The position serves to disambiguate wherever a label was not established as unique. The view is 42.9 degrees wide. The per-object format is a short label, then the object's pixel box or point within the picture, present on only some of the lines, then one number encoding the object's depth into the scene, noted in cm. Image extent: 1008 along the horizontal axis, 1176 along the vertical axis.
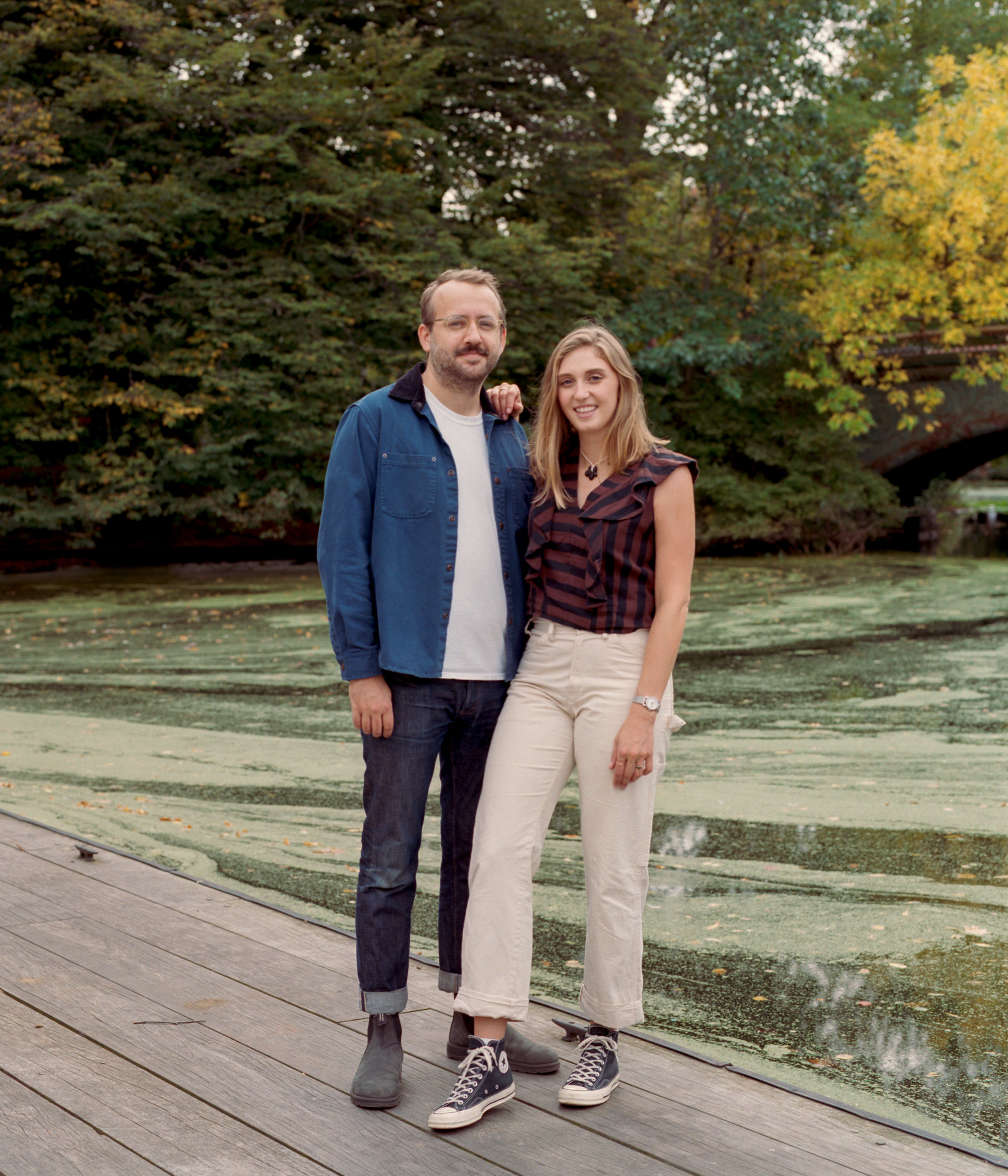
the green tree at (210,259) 1697
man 243
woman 237
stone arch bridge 2112
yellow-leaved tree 1827
